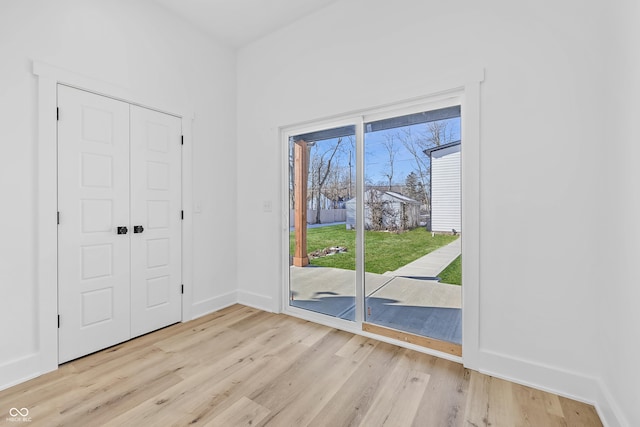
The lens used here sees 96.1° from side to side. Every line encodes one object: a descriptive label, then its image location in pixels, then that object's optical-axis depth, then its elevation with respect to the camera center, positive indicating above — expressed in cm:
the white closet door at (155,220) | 266 -7
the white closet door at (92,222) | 221 -8
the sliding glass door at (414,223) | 236 -8
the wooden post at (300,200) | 318 +15
